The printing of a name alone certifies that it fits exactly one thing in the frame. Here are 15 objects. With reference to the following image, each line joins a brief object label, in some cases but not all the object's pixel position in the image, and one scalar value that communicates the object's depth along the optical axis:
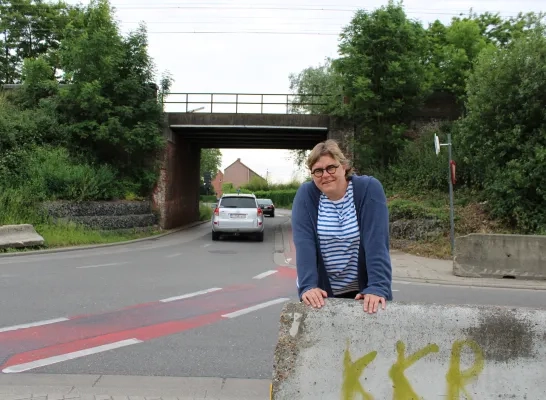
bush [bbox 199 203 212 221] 32.66
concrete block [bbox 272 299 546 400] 2.58
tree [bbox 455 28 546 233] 14.34
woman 2.77
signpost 12.99
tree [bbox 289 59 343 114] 47.36
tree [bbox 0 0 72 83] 30.92
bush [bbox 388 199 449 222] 15.35
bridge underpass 21.39
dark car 41.56
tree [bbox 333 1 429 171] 19.05
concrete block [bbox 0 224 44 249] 13.24
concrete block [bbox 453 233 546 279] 10.97
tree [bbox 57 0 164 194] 18.48
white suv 18.14
